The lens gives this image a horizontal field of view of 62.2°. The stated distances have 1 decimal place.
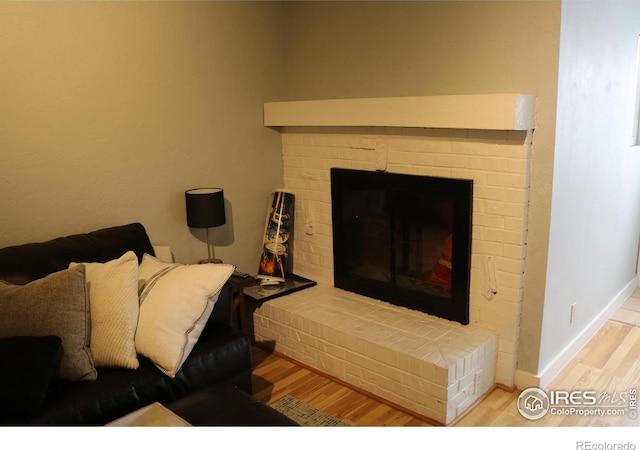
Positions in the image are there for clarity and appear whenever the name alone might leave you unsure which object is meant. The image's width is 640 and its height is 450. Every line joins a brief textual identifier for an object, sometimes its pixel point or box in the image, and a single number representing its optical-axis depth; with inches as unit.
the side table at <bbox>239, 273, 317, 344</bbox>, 128.4
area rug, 99.6
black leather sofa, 74.9
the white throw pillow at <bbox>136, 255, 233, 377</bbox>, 87.4
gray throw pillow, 79.4
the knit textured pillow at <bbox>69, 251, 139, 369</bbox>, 85.5
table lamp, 122.3
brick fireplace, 100.7
